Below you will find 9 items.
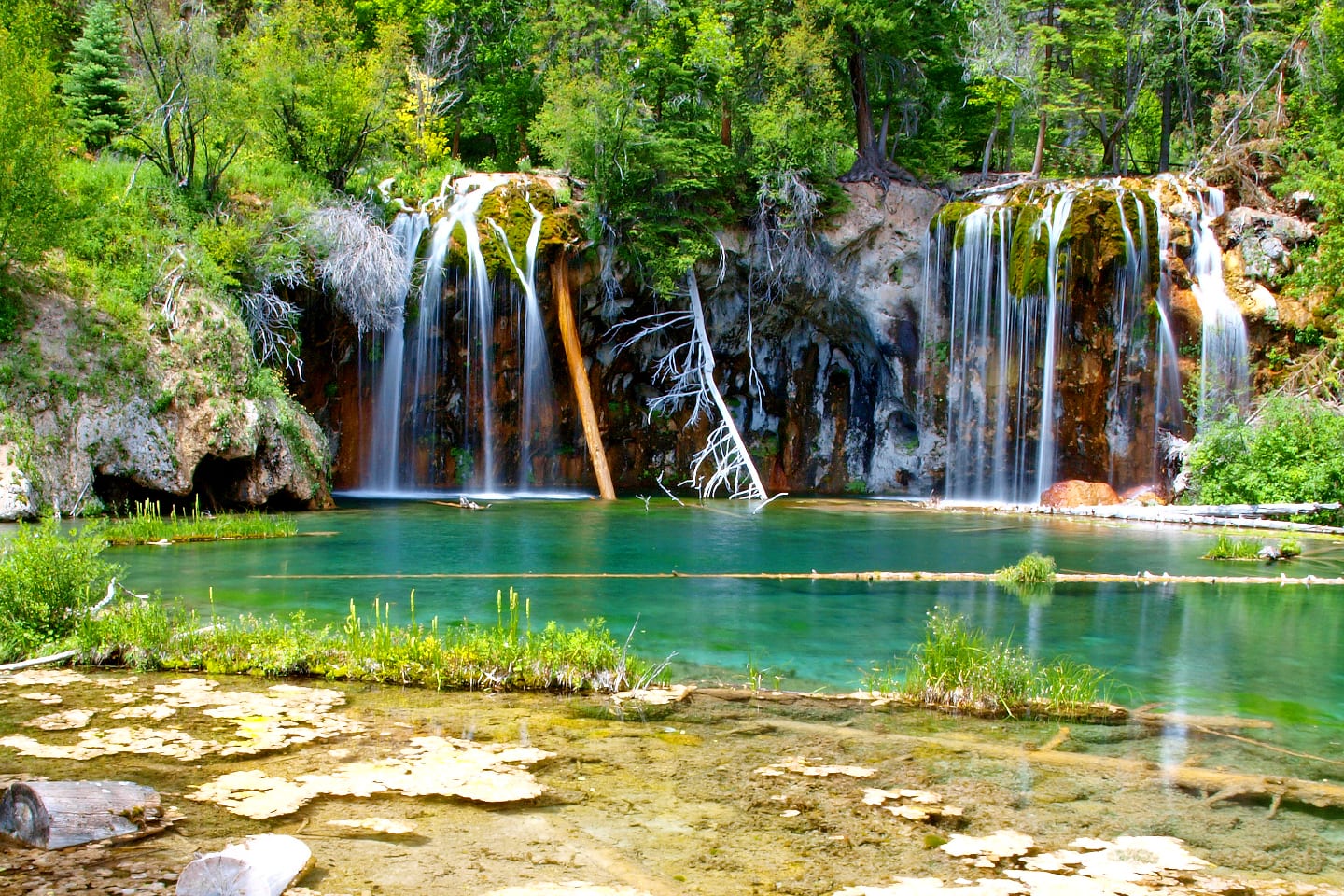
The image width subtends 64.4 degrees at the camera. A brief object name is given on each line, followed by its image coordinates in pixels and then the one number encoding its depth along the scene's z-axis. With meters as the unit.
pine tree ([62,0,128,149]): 24.92
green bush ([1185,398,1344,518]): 20.89
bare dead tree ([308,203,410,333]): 22.39
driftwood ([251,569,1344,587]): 13.47
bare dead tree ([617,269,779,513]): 25.27
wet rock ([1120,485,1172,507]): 23.92
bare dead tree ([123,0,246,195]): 21.94
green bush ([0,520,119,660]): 7.88
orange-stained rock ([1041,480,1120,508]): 23.91
